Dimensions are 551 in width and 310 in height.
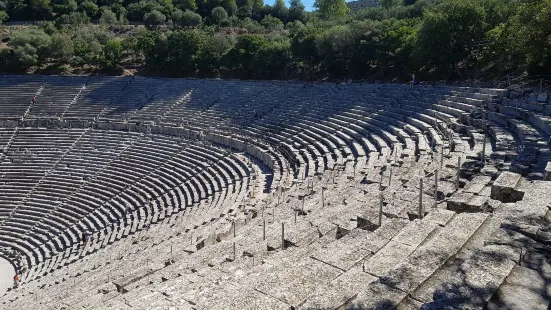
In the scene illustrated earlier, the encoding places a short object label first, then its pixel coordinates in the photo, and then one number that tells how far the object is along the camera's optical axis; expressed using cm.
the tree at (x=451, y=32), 2638
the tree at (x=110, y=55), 4116
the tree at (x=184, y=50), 4000
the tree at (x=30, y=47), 3982
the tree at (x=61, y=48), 4175
